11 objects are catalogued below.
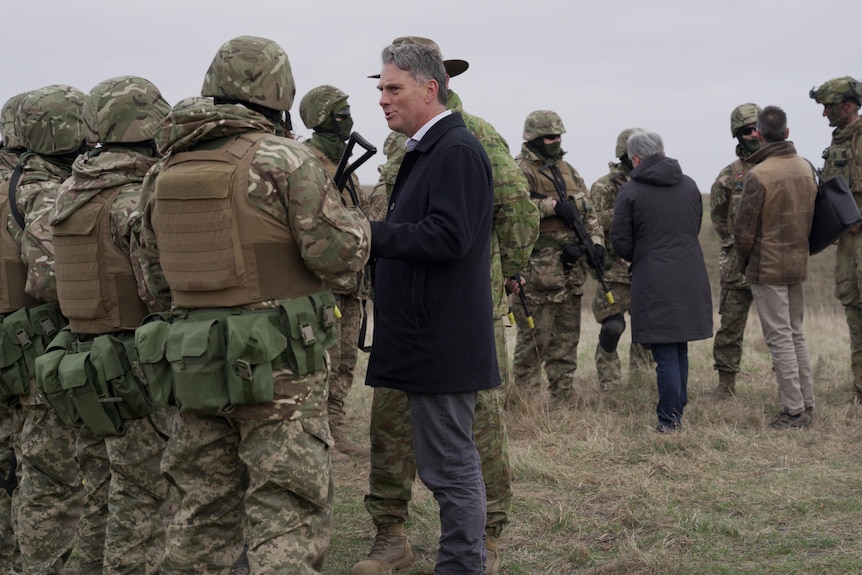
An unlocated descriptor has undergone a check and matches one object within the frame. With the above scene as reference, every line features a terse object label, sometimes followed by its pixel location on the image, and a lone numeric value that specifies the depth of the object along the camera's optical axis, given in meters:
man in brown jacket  7.29
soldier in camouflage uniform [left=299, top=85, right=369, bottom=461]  7.04
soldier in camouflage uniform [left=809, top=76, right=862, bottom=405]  8.05
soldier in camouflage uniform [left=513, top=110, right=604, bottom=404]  8.20
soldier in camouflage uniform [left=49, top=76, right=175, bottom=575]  3.93
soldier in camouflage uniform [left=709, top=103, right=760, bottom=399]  8.80
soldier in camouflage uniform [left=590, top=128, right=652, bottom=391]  9.29
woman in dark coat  7.09
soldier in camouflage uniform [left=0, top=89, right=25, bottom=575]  4.60
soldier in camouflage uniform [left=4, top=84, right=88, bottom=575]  4.29
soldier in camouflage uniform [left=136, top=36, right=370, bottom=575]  3.37
